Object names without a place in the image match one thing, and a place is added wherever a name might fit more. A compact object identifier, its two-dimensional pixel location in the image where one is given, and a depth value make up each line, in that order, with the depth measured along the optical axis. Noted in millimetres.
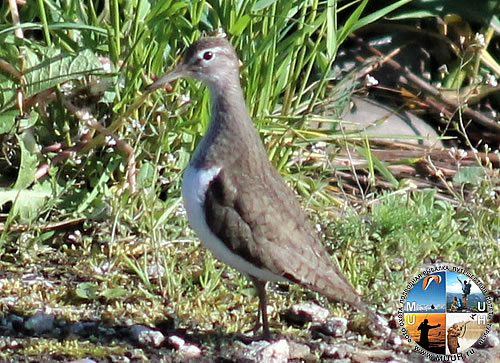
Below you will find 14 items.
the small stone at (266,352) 7898
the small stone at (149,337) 8203
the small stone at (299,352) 8180
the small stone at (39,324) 8453
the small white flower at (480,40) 10920
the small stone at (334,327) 8586
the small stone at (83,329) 8422
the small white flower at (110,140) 9862
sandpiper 8062
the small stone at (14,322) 8469
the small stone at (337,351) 8234
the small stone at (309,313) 8781
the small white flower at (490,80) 10500
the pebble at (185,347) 8094
